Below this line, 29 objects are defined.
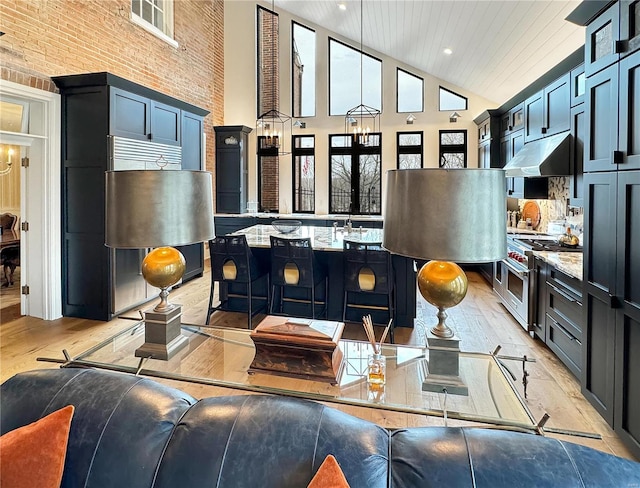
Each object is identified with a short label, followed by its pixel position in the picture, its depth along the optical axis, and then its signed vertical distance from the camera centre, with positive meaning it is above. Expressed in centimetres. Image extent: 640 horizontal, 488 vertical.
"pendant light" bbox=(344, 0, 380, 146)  764 +228
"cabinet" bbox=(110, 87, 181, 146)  416 +138
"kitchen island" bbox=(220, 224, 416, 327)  387 -63
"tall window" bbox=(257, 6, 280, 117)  798 +364
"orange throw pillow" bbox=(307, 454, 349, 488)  77 -52
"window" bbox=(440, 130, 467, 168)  737 +165
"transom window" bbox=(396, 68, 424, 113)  748 +279
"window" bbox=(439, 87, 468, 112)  729 +255
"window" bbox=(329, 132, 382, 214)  783 +115
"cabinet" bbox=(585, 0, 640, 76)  197 +114
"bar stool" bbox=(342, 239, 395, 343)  338 -37
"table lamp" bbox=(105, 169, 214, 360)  153 +7
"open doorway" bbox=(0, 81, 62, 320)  400 +26
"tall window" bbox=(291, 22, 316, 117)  793 +342
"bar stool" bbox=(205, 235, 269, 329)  371 -33
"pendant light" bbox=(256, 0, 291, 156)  798 +234
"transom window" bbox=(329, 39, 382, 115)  767 +314
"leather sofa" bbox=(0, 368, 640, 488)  83 -52
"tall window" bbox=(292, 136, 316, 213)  807 +122
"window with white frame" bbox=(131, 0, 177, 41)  534 +327
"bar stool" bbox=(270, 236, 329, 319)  358 -34
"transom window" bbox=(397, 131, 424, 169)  757 +166
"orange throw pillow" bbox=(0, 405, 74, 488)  88 -54
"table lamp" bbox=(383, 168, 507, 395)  117 +5
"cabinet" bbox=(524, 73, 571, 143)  381 +138
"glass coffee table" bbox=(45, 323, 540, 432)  135 -61
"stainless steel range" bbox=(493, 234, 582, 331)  365 -47
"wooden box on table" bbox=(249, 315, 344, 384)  151 -50
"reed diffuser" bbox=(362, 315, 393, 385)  152 -59
